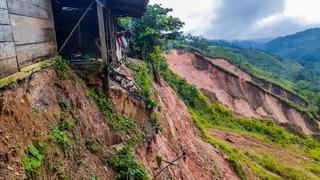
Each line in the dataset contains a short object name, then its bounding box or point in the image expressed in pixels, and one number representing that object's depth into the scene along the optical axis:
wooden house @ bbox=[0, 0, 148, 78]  3.80
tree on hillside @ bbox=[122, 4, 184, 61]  14.11
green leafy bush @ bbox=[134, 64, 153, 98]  7.33
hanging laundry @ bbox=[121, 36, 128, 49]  11.91
